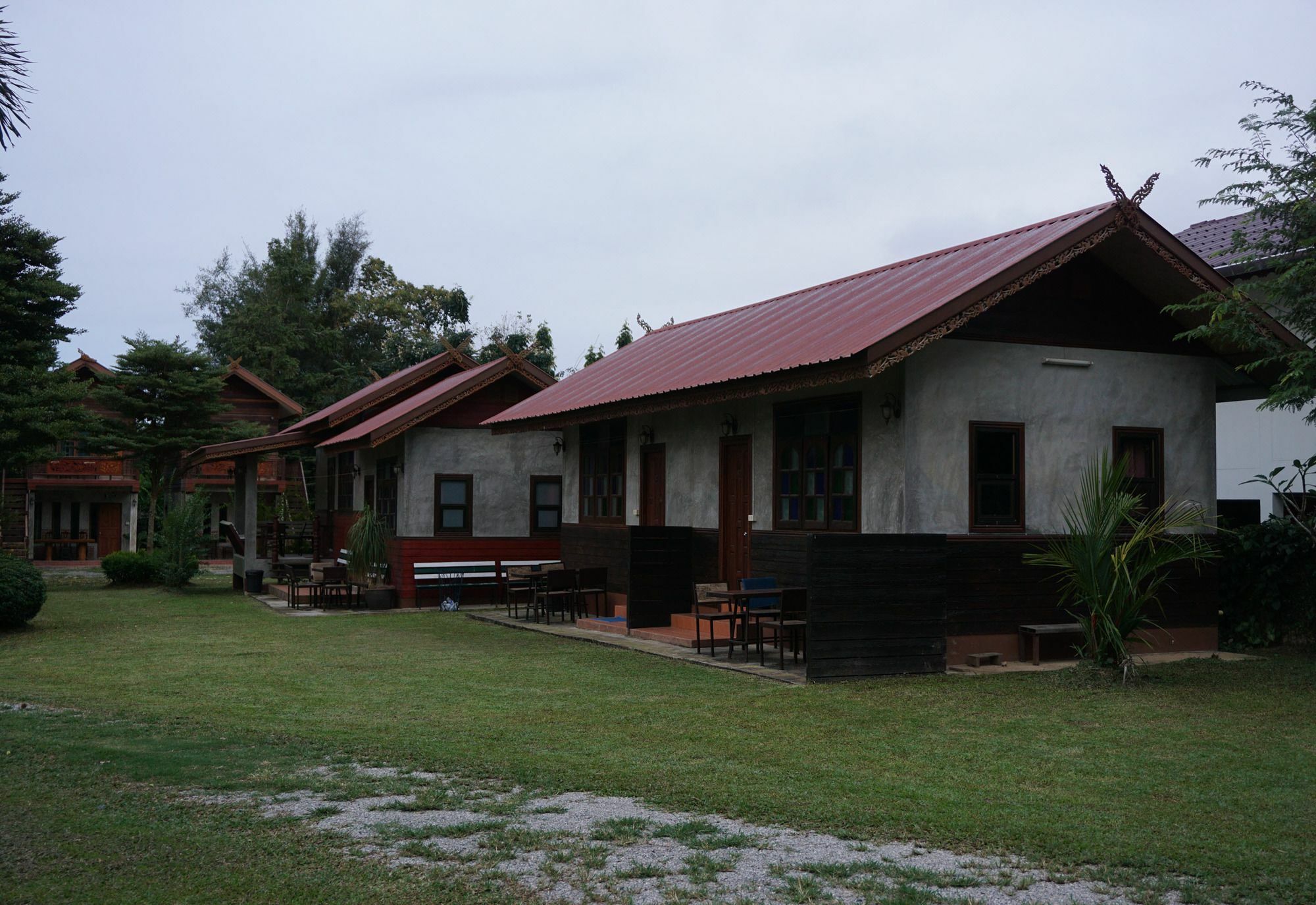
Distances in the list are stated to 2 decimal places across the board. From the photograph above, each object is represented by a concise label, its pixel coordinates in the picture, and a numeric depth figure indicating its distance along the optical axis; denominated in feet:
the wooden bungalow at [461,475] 71.31
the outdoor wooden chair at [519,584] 61.36
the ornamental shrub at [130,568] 91.61
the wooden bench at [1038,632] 40.93
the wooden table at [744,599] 41.29
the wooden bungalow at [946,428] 38.17
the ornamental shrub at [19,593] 53.36
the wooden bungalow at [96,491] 132.57
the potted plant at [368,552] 73.67
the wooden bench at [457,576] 71.05
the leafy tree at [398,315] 165.37
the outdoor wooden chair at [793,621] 40.93
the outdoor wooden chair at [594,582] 58.80
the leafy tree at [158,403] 109.91
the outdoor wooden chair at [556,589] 57.26
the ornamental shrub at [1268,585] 45.57
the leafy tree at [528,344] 136.56
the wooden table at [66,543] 137.90
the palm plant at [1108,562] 36.58
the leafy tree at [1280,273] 40.06
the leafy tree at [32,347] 75.36
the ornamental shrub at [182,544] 85.97
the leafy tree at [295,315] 161.89
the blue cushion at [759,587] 44.16
